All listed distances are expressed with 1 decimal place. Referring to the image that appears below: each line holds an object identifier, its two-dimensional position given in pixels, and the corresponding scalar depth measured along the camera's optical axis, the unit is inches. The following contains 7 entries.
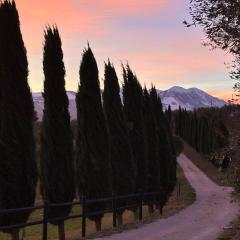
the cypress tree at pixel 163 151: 1142.3
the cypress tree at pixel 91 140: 748.0
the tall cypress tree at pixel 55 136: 662.5
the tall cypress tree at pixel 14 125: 574.2
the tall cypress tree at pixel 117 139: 867.4
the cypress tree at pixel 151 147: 1052.5
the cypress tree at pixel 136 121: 968.3
